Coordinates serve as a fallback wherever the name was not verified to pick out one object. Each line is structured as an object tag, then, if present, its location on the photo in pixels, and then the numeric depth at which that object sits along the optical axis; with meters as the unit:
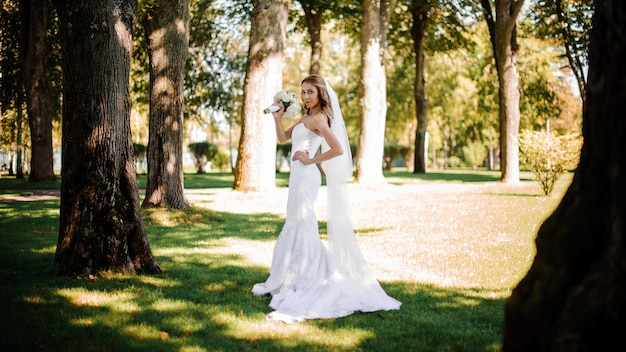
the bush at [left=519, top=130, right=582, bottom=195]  16.33
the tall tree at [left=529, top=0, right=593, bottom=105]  21.38
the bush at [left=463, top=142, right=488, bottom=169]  54.12
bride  5.95
